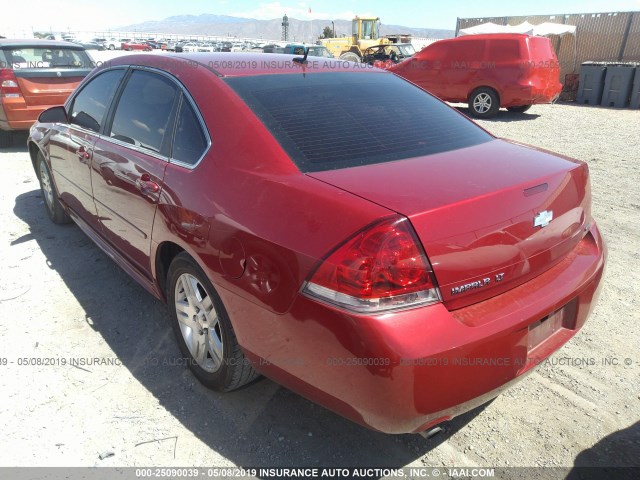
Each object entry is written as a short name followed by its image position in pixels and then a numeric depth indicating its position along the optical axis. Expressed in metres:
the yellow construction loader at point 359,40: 25.03
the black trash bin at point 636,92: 14.41
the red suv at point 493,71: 11.48
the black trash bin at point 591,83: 15.21
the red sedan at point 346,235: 1.72
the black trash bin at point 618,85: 14.54
